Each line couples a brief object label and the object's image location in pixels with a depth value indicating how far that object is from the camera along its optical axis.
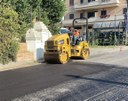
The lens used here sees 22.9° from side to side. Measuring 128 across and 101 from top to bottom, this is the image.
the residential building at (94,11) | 53.81
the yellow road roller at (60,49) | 17.22
